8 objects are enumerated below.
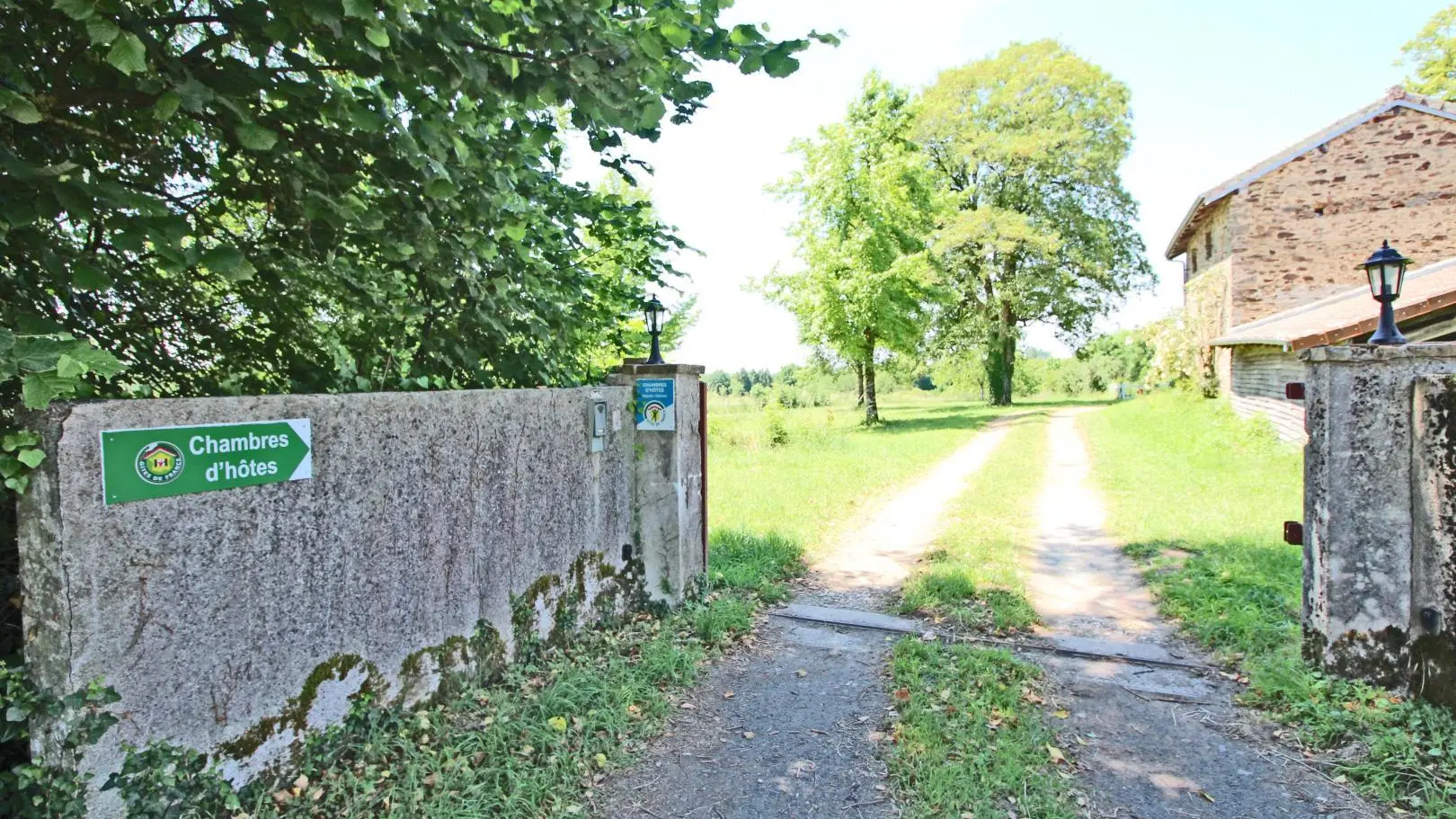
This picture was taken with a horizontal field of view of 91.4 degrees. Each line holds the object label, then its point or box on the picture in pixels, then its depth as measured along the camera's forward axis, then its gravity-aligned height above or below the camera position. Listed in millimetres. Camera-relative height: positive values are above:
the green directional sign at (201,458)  2389 -183
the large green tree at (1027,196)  30266 +9069
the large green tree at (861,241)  21328 +4863
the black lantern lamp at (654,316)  5730 +694
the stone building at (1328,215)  16219 +4211
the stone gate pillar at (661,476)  5523 -579
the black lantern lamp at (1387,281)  4118 +639
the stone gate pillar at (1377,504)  3855 -627
